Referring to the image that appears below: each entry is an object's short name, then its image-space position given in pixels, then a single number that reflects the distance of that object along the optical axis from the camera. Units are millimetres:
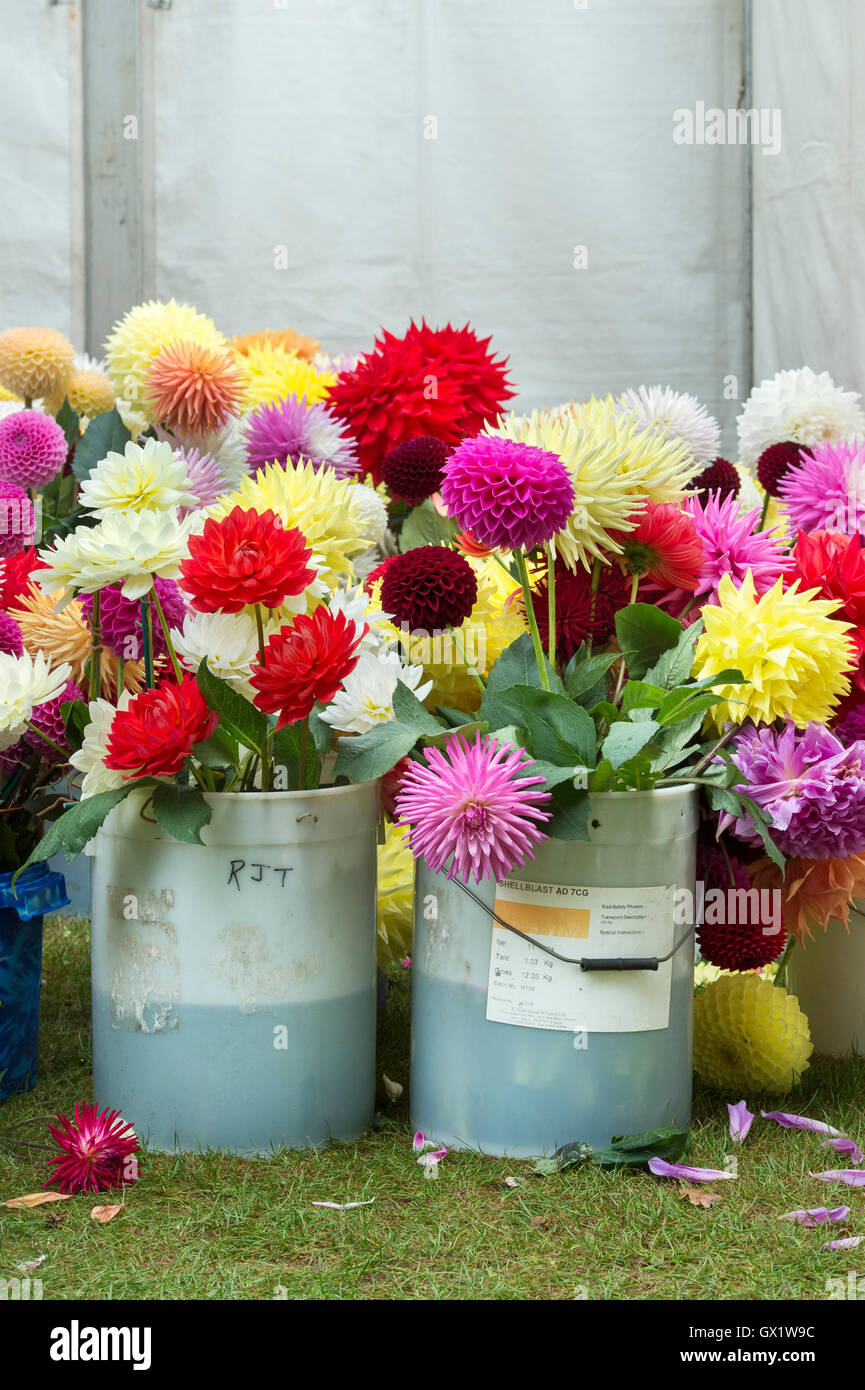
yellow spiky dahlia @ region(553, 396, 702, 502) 3723
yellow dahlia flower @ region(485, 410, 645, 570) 3689
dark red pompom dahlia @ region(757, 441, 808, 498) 4212
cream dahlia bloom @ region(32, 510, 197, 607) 3628
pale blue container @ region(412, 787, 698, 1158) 3665
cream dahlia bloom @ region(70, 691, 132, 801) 3695
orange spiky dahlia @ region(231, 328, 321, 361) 4715
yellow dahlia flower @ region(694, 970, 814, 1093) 3856
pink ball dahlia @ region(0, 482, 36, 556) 4060
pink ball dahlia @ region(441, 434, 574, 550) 3600
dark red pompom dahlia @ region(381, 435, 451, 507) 4060
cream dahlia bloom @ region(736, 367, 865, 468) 4372
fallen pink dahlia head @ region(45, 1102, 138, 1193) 3652
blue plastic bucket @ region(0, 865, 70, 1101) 3897
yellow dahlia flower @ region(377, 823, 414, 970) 4030
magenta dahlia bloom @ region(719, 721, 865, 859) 3688
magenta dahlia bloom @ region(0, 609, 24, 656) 3859
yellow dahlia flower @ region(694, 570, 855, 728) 3657
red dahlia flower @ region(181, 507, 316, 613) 3619
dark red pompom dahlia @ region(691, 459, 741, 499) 4093
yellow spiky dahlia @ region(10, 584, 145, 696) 3911
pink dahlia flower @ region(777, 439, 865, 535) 4060
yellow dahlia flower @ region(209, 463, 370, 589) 3852
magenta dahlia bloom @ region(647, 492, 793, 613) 3813
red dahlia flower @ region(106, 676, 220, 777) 3618
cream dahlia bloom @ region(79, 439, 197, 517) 3702
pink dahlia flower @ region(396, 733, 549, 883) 3563
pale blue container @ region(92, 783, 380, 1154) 3701
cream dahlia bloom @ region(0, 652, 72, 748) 3722
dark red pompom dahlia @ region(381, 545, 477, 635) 3696
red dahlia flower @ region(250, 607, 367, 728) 3608
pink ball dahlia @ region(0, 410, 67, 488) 4242
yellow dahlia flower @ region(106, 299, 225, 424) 4369
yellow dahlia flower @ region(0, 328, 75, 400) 4498
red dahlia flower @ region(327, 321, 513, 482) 4186
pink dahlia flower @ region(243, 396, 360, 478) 4196
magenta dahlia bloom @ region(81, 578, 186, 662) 3784
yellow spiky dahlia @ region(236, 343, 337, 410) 4489
